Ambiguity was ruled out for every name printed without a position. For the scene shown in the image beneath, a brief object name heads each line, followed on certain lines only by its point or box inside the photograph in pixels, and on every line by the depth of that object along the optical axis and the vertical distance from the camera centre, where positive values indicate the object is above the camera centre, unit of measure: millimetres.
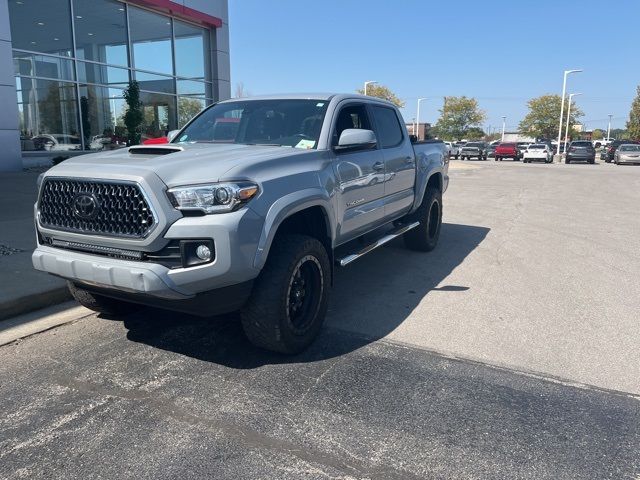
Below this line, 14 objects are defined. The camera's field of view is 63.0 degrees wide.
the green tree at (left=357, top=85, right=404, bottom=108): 65812 +5858
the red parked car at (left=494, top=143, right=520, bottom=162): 42531 -872
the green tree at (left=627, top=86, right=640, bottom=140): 62500 +2653
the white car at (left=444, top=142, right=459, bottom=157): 47219 -1014
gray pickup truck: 3158 -534
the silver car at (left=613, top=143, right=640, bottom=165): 35625 -835
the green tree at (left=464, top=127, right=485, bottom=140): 81106 +1032
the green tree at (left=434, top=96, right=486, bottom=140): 79438 +3272
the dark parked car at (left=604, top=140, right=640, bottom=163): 39500 -816
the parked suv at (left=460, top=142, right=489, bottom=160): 43562 -915
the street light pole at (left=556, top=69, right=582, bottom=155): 50425 +5650
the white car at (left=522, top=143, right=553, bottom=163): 38688 -982
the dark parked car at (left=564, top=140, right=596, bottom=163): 37188 -774
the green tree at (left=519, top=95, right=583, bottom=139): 79688 +3852
